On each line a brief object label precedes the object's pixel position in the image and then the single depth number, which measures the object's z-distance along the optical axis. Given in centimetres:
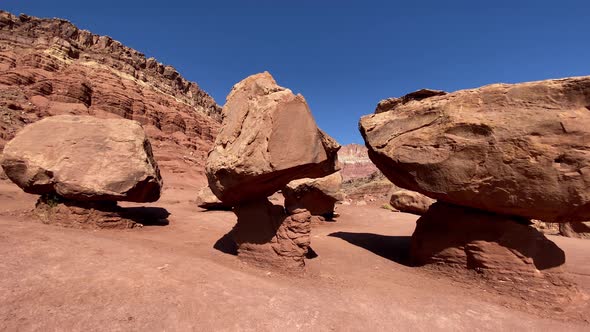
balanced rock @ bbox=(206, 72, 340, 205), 573
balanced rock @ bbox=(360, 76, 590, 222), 528
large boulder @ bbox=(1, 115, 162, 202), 786
